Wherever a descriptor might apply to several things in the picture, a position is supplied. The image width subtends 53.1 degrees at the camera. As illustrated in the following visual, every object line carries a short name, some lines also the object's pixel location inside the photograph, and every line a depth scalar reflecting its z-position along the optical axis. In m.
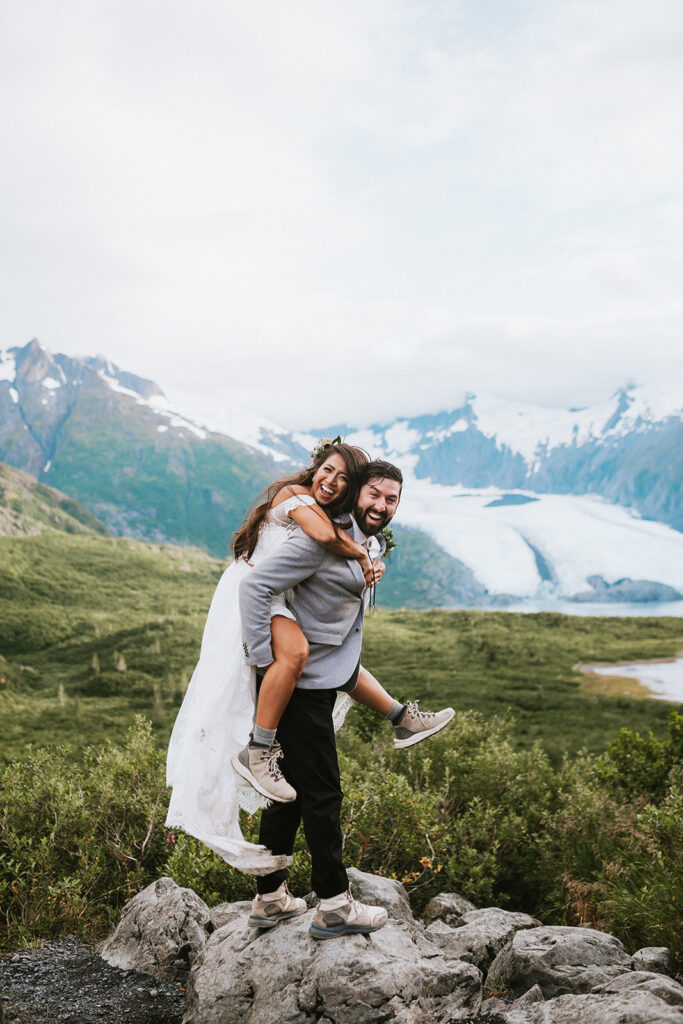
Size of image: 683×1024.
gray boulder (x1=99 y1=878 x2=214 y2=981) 5.44
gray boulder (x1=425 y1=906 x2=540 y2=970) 5.46
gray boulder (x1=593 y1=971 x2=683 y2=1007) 4.03
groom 4.05
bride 4.27
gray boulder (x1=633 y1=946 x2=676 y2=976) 5.09
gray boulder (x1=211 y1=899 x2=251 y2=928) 6.09
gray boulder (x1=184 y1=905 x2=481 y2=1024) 4.00
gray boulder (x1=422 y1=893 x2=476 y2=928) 7.27
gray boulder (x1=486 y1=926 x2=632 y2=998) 5.02
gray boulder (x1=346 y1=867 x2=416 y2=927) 5.75
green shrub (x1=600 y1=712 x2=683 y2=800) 11.71
